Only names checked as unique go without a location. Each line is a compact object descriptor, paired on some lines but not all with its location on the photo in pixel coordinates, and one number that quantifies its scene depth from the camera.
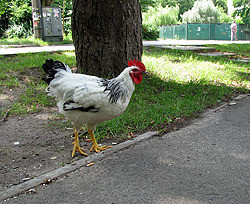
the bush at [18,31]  20.14
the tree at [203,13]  53.44
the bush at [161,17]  49.00
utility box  16.70
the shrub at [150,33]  22.26
